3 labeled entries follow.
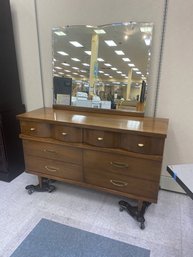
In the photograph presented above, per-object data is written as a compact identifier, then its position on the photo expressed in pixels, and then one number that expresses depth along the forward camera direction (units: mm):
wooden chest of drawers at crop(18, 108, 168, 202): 1418
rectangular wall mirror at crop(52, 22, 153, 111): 1733
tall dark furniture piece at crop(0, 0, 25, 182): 1908
